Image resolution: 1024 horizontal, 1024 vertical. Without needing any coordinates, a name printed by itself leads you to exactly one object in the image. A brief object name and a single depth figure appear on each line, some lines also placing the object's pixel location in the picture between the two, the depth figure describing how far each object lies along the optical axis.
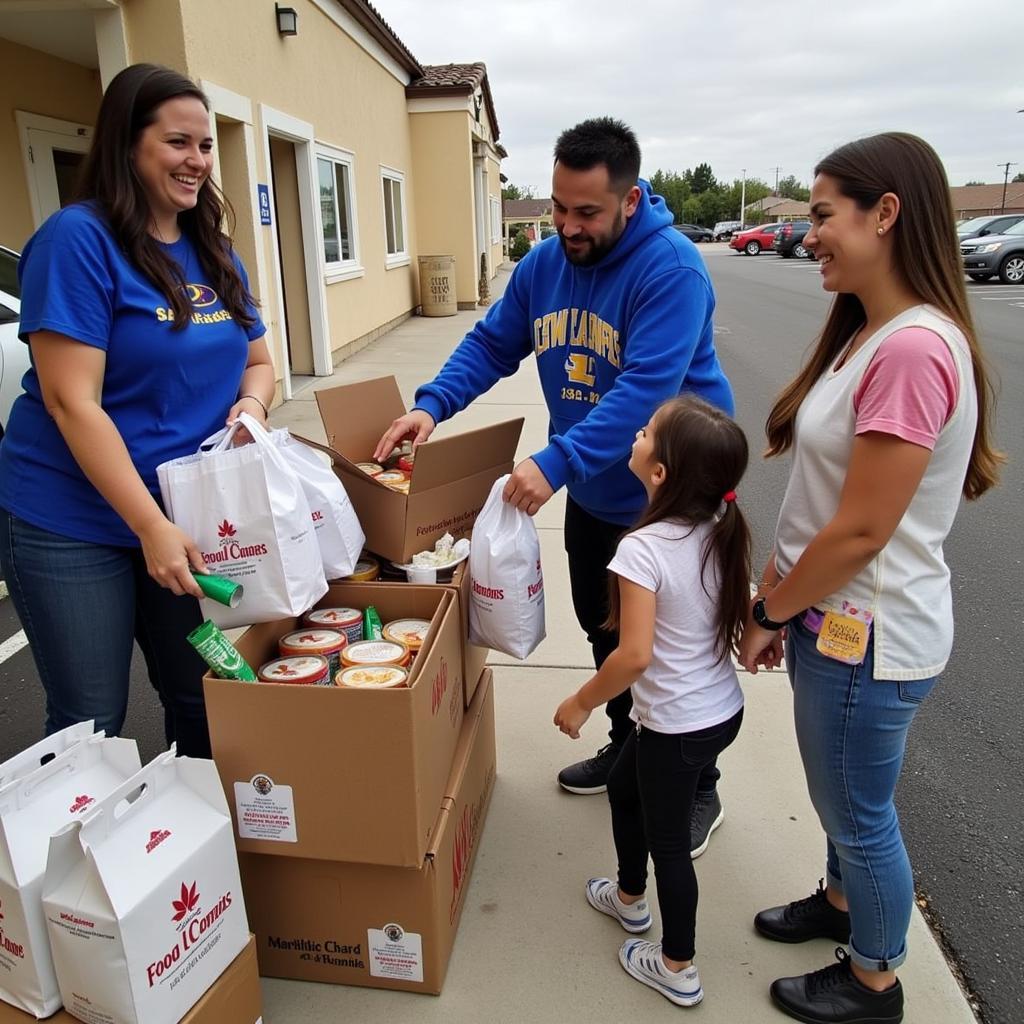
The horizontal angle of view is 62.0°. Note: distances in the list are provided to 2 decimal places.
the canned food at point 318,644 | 2.09
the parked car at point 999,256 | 21.20
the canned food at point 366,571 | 2.37
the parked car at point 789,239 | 36.78
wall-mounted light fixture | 8.49
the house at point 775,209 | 81.69
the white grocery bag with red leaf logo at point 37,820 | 1.54
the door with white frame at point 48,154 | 7.27
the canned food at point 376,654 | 2.02
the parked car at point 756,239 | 43.75
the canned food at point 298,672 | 1.91
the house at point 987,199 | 68.20
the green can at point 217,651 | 1.78
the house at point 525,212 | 77.06
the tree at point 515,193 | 101.25
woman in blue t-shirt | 1.77
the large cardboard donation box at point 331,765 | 1.74
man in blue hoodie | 2.22
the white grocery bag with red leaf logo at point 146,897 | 1.47
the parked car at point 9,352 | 4.87
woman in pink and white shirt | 1.52
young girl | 1.80
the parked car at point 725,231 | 68.69
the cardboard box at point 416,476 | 2.29
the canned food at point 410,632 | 2.15
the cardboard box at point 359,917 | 1.97
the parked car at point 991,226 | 22.62
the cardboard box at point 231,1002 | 1.63
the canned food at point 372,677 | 1.90
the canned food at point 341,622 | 2.21
